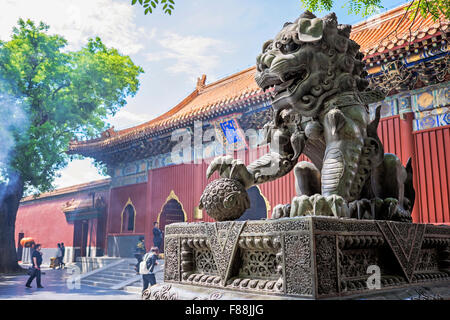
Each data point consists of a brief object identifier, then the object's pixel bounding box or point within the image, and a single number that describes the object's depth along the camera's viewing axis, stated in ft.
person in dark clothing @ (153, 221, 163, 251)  35.63
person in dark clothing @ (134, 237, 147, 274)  35.72
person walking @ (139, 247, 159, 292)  26.16
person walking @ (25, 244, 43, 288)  33.27
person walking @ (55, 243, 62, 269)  51.96
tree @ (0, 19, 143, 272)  39.37
